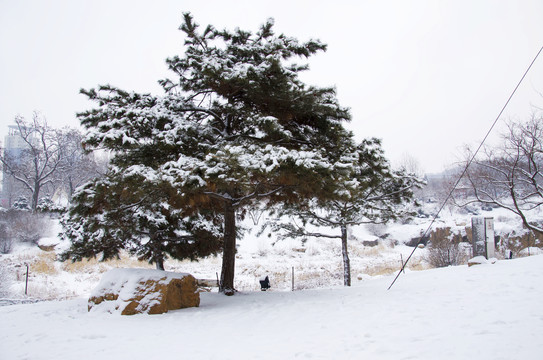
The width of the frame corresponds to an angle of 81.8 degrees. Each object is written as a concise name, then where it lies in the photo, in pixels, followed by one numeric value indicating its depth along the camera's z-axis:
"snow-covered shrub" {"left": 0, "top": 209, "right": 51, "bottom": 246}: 19.62
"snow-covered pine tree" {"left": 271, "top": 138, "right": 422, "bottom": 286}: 8.95
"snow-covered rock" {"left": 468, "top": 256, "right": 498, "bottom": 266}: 9.59
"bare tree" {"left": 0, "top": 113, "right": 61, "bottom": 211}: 27.38
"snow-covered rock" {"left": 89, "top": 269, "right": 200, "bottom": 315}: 6.53
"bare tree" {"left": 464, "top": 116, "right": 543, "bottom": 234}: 10.44
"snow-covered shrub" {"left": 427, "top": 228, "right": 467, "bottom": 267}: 14.38
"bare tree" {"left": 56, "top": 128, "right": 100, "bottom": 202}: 28.92
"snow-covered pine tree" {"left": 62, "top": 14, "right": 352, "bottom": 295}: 5.95
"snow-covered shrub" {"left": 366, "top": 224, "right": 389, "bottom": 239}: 29.77
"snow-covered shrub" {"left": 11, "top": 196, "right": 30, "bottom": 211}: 29.76
